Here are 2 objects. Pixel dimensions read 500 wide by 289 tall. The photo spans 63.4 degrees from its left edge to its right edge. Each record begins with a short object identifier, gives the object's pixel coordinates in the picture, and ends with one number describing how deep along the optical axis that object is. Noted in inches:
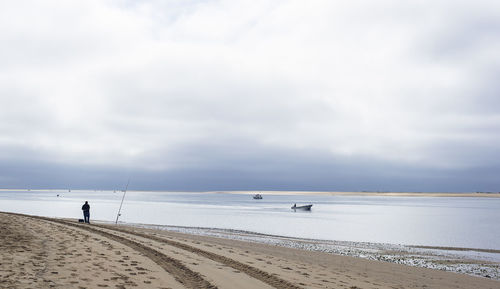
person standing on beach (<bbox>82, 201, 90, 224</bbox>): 1465.3
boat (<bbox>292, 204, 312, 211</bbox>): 4373.5
